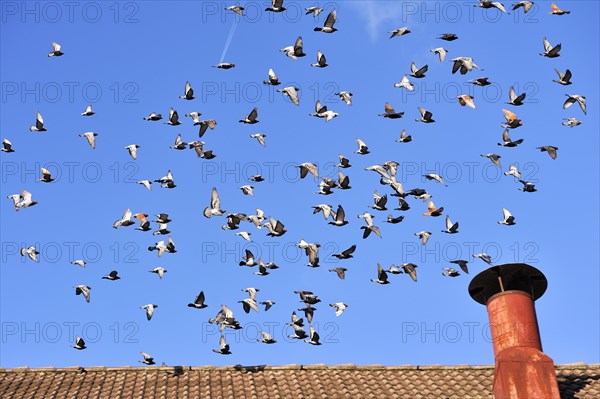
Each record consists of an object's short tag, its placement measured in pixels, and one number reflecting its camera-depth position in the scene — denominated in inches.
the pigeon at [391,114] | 1157.1
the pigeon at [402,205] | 1141.7
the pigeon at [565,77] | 1117.7
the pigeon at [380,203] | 1138.7
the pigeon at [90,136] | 1223.4
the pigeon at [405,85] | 1157.1
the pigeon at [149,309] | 1163.2
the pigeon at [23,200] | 1188.5
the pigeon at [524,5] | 1099.9
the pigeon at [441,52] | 1163.6
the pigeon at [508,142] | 1125.1
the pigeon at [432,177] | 1162.3
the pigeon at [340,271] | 1156.8
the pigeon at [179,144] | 1156.5
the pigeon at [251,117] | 1152.8
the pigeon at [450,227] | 1143.1
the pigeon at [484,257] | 1122.7
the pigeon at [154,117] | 1144.1
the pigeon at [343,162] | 1128.8
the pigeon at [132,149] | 1220.7
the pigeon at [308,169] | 1147.9
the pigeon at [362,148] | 1156.9
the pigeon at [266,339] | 1115.9
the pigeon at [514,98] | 1112.2
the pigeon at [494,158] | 1170.5
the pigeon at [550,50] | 1091.3
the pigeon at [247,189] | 1168.2
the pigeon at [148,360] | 1143.2
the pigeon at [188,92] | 1147.9
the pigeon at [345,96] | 1154.7
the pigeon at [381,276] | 1146.7
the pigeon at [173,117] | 1145.4
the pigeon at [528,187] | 1156.5
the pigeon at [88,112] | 1151.6
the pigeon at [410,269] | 1158.3
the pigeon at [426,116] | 1141.7
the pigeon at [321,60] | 1106.1
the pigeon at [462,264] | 1165.7
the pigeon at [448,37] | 1167.0
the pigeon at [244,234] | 1167.0
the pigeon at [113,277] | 1171.9
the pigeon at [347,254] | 1154.7
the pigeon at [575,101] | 1149.7
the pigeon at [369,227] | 1150.3
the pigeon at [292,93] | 1147.5
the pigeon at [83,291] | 1170.3
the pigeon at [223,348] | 1122.0
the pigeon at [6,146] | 1184.8
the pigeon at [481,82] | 1119.6
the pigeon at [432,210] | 1176.2
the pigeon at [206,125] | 1176.8
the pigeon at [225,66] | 1151.6
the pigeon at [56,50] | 1154.0
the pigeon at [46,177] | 1180.5
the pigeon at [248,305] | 1128.8
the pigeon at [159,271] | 1205.1
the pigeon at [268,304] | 1143.2
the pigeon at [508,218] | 1144.8
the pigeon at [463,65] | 1120.8
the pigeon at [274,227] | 1125.7
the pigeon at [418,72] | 1122.0
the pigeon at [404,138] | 1145.5
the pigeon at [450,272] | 1150.8
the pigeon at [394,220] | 1147.9
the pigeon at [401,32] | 1141.1
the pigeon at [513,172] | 1159.0
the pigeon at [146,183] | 1200.2
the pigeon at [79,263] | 1178.6
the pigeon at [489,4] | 1078.0
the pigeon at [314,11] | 1113.5
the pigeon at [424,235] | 1171.0
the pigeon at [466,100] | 1159.6
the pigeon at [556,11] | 1122.7
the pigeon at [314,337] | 1112.2
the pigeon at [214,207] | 1142.3
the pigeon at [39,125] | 1138.7
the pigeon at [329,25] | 1121.4
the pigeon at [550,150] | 1163.3
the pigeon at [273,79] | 1143.1
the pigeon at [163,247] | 1175.0
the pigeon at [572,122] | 1159.6
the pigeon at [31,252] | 1170.0
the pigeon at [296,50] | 1112.2
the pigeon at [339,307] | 1153.9
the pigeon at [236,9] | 1127.0
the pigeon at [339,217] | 1152.8
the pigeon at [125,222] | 1174.6
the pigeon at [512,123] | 1122.7
